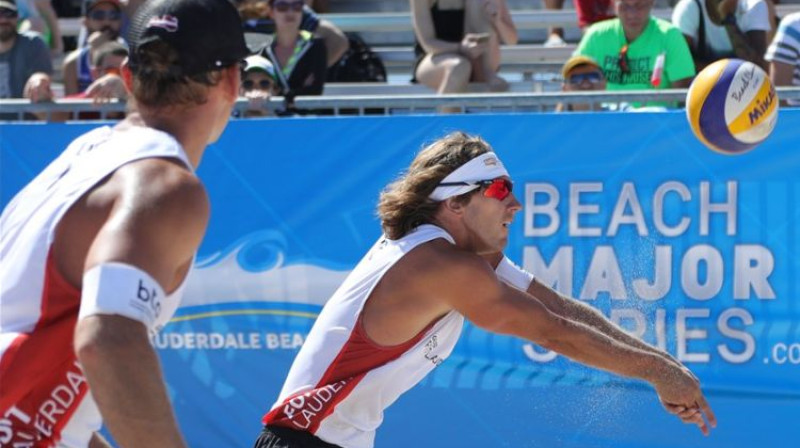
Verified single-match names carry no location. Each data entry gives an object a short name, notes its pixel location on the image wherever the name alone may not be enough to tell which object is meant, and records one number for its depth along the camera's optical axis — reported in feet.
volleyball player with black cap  13.16
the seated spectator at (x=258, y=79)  46.52
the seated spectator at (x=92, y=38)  53.78
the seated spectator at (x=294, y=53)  49.75
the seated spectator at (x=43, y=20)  62.13
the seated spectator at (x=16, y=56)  52.90
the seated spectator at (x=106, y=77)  45.57
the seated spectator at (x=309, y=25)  51.19
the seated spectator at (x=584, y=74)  46.68
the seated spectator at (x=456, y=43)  50.83
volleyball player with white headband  24.91
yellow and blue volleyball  38.32
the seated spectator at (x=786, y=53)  47.50
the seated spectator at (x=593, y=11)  54.60
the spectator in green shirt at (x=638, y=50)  47.21
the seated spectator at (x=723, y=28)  49.21
